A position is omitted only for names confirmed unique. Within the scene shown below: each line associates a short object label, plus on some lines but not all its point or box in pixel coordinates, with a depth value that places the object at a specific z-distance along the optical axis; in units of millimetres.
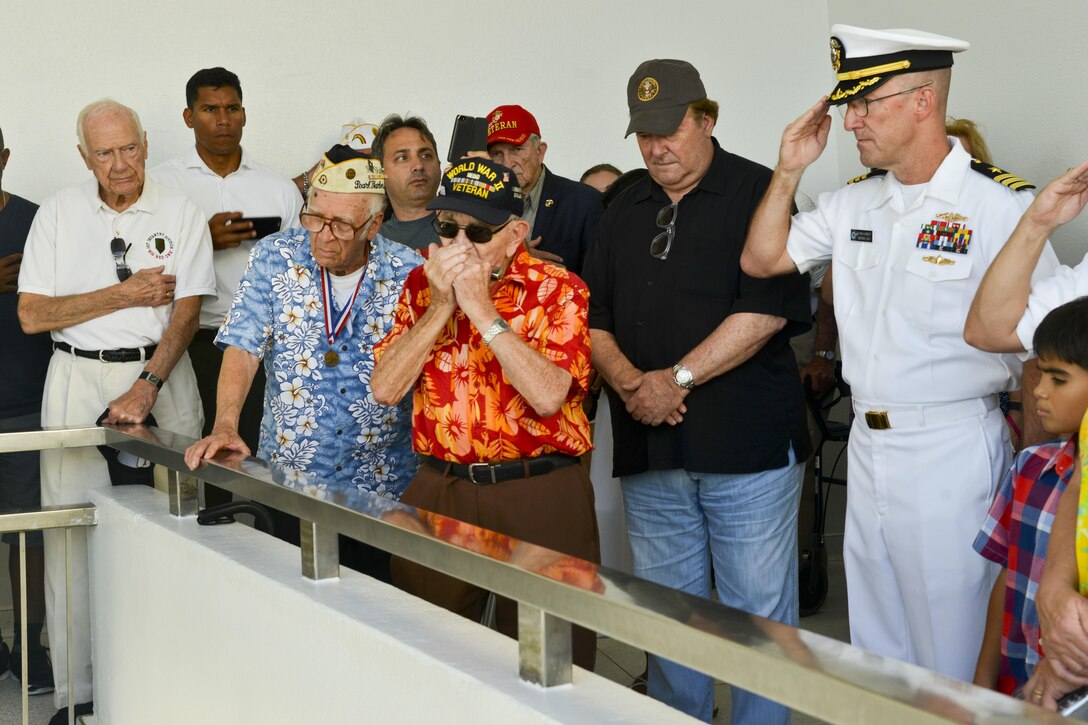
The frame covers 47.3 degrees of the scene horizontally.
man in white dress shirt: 4426
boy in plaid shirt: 1954
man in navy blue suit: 3934
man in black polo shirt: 2809
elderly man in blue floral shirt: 2770
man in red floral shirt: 2301
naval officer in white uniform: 2328
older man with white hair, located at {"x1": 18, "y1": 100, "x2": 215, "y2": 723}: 3639
